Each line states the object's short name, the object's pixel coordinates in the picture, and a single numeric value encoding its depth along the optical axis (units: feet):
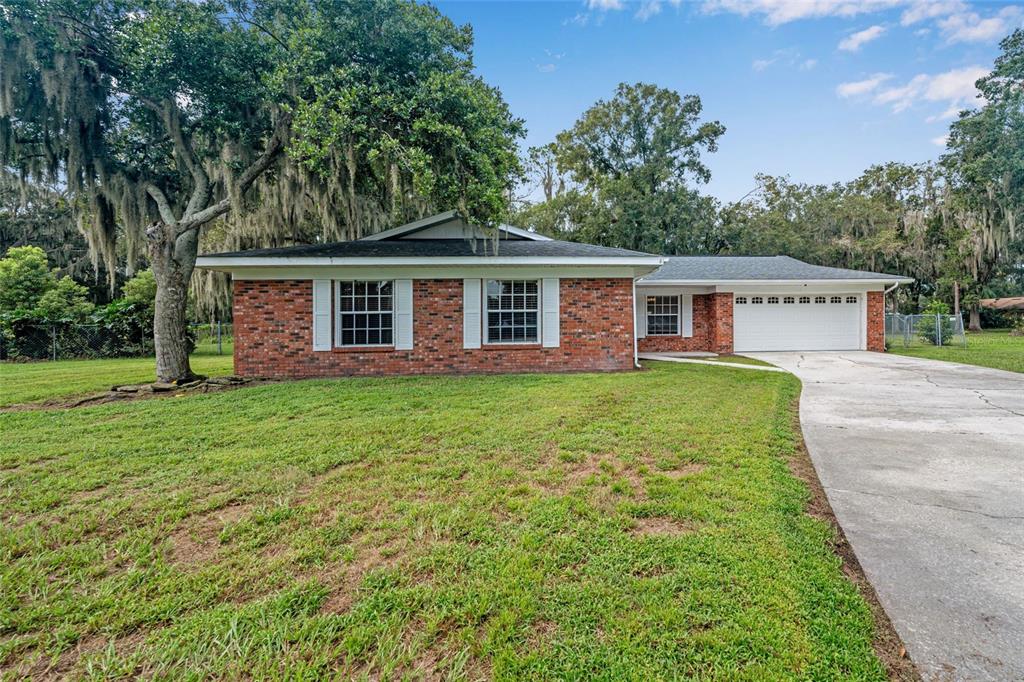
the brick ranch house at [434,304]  29.17
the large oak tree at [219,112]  23.47
